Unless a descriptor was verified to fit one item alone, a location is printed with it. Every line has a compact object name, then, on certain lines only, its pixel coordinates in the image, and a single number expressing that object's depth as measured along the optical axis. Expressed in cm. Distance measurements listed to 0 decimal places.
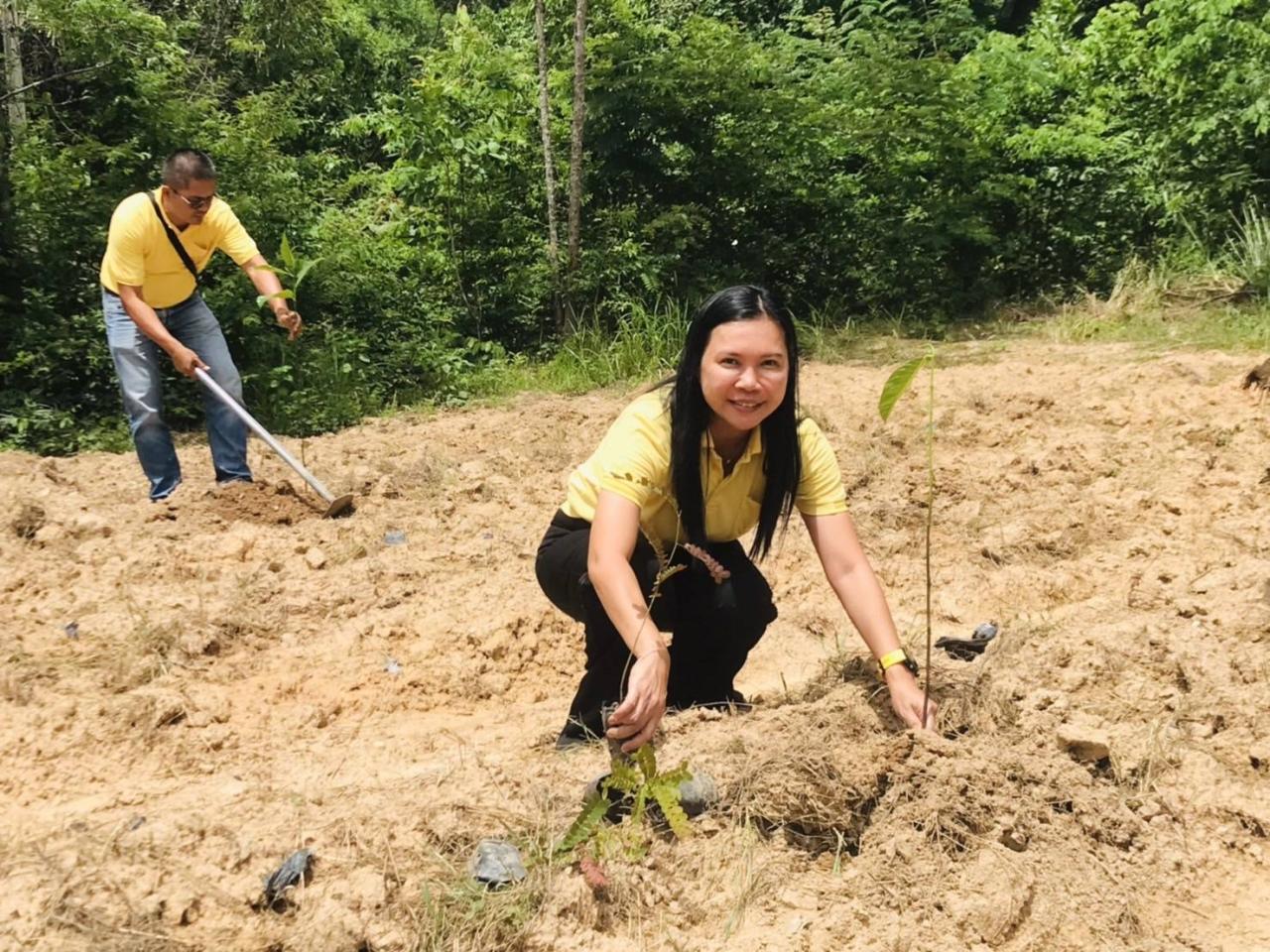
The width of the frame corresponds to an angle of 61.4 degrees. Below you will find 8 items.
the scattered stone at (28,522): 421
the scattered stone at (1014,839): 187
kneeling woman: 205
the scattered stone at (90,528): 420
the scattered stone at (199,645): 335
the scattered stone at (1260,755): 217
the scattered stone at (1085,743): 206
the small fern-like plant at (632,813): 180
